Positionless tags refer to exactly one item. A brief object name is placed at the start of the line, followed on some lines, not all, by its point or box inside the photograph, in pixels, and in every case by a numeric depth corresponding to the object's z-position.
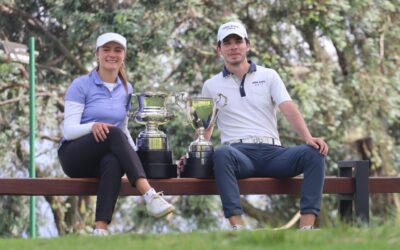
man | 14.66
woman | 14.10
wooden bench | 14.85
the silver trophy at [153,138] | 15.13
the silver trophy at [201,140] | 15.18
